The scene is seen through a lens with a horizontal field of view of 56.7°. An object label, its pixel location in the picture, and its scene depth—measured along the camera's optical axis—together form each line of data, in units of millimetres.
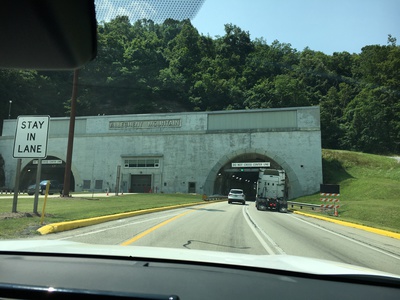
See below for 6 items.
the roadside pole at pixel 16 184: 14803
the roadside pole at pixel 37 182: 15062
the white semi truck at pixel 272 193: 33812
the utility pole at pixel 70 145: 35625
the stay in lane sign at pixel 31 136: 14070
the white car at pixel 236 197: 43875
